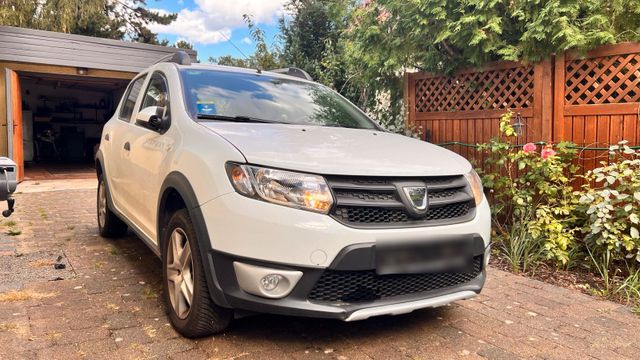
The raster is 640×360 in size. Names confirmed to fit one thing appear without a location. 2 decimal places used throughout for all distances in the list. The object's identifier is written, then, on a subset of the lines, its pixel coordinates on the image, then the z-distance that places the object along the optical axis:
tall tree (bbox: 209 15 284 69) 11.46
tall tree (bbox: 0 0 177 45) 20.77
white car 2.37
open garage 10.85
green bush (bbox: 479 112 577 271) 4.35
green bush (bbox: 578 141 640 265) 3.91
